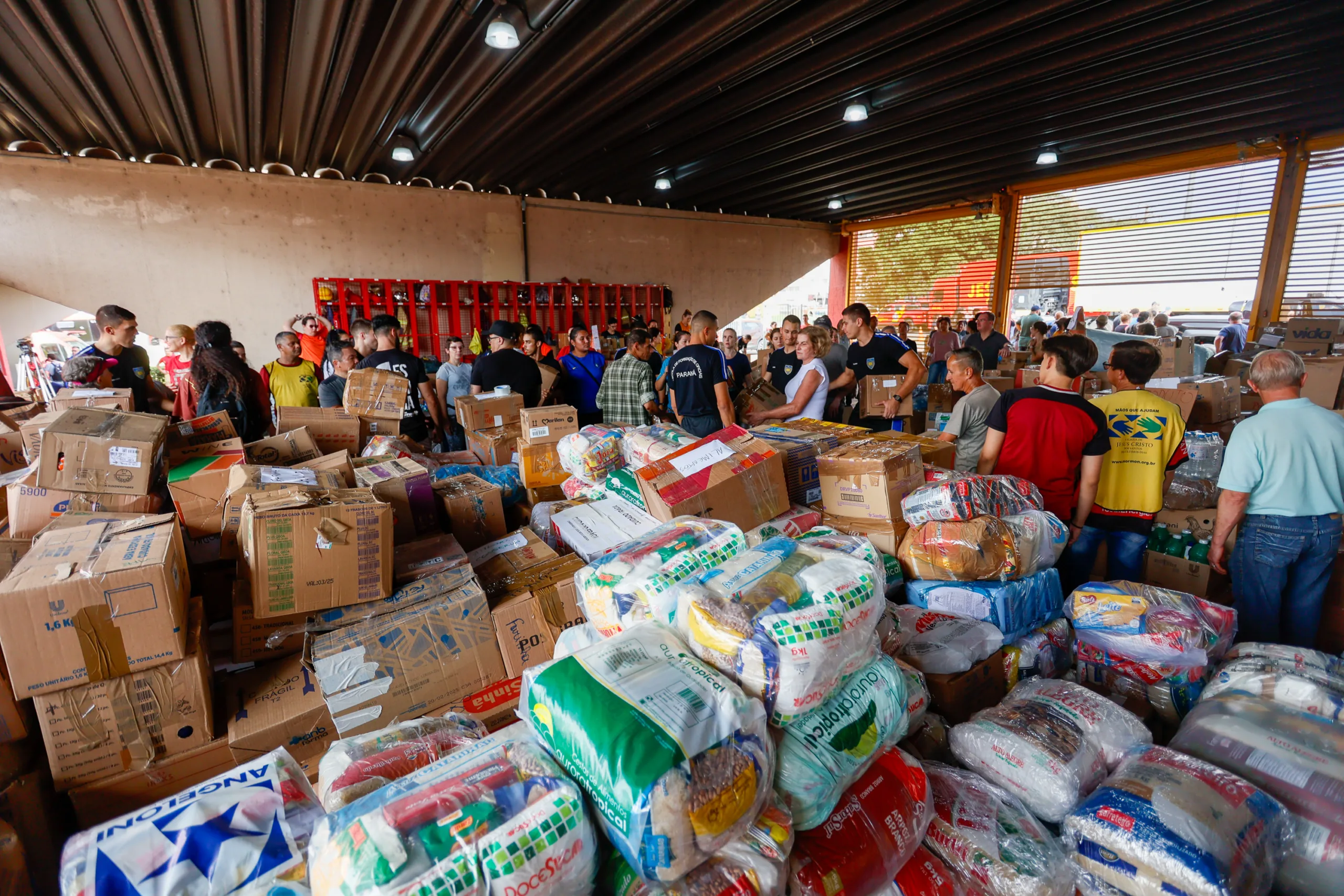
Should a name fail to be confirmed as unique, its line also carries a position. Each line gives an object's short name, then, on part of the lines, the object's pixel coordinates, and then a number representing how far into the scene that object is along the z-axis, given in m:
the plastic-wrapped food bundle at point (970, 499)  2.00
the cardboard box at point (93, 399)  2.81
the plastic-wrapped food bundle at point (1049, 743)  1.33
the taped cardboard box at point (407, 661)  1.70
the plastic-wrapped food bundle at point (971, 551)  1.91
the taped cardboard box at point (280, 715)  1.66
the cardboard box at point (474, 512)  2.57
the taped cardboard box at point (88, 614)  1.38
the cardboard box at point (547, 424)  3.05
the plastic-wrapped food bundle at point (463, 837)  0.81
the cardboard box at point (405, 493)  2.39
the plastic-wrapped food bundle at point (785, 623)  1.15
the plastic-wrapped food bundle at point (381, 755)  1.08
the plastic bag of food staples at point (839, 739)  1.12
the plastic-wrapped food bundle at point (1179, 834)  1.06
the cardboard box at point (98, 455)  1.94
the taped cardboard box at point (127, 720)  1.44
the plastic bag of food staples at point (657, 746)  0.91
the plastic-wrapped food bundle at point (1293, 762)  1.14
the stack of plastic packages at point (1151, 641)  1.72
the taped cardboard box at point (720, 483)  2.02
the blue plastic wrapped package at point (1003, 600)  1.87
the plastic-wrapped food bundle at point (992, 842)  1.17
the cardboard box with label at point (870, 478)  2.16
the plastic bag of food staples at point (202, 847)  0.92
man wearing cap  4.40
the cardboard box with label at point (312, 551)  1.72
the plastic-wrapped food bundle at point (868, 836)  1.11
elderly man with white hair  2.21
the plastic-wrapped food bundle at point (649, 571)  1.39
